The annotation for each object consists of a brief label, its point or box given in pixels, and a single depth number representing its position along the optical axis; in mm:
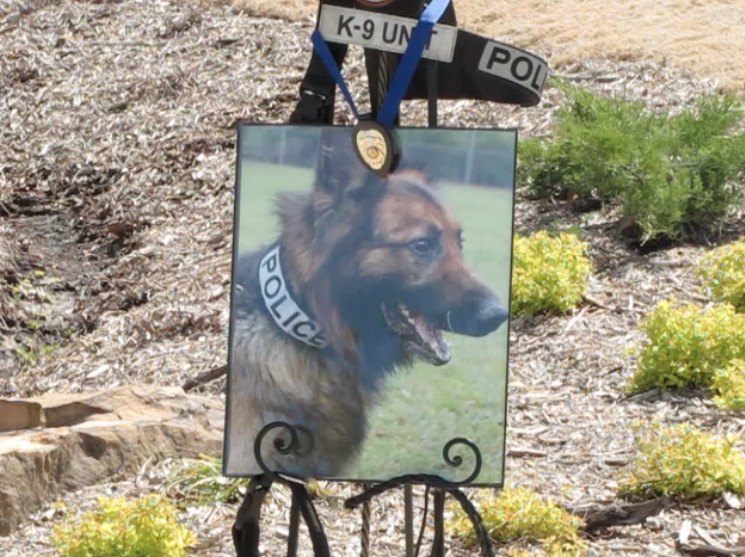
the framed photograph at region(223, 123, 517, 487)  5531
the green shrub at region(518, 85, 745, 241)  13016
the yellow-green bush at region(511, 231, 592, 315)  11789
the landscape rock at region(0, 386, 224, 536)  8508
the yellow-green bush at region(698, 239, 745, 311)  11453
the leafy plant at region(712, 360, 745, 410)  9609
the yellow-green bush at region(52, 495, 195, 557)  7262
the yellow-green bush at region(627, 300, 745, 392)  10187
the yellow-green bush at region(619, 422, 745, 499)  8375
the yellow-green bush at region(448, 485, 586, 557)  7859
